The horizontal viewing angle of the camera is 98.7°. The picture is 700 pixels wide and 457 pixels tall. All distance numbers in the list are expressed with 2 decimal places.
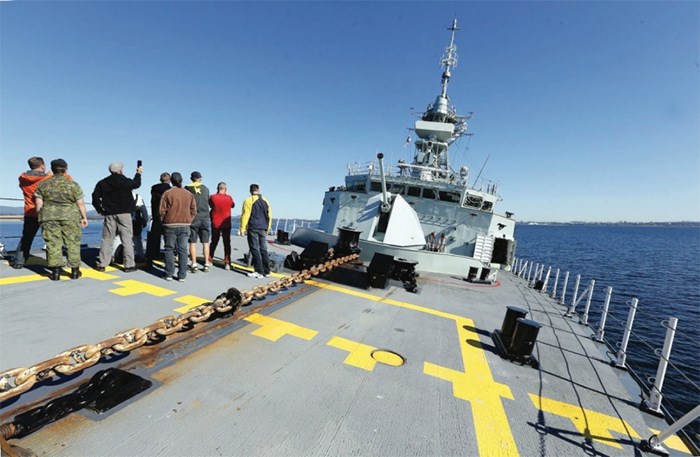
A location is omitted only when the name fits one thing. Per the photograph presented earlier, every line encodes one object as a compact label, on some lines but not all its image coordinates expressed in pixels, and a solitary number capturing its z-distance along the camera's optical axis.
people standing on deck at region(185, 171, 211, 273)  5.93
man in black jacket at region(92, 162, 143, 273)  5.09
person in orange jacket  4.73
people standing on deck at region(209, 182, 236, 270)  6.34
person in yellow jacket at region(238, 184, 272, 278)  5.92
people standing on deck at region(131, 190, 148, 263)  6.12
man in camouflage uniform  4.34
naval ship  2.02
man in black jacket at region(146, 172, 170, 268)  5.88
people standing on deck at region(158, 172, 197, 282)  5.11
